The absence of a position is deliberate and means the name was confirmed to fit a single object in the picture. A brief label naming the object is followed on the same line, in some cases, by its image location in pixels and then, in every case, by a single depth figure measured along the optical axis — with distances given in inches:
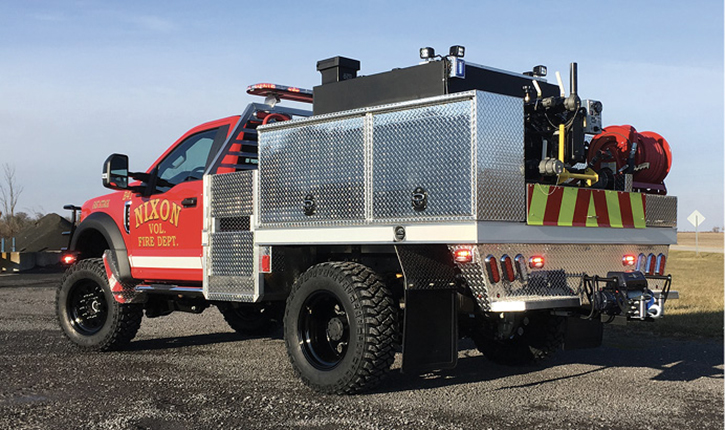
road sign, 1441.9
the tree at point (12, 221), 1601.9
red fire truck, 223.3
